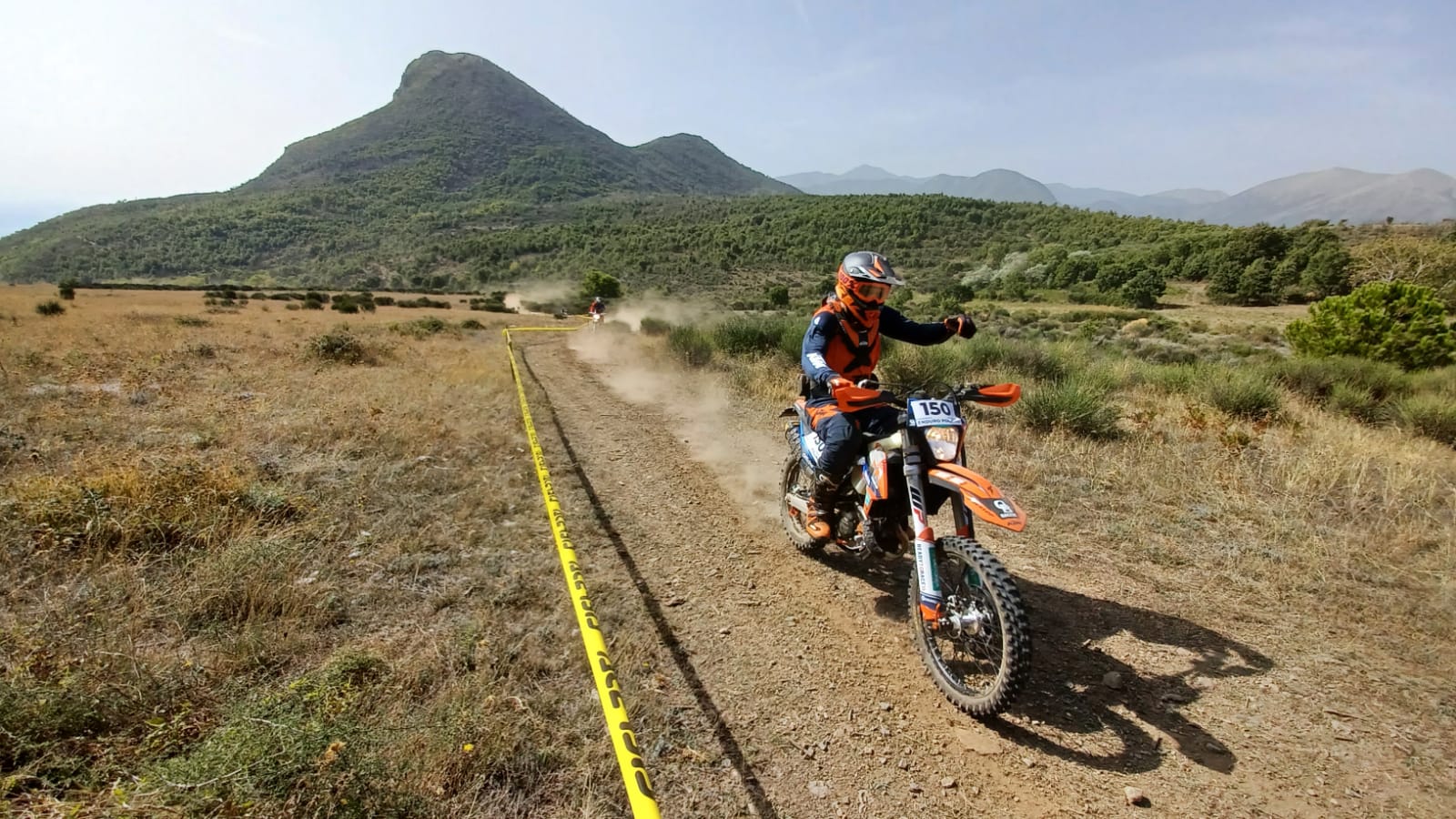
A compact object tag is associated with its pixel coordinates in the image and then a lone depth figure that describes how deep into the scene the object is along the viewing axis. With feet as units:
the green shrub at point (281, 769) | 7.18
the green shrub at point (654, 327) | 66.37
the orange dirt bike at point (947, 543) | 9.93
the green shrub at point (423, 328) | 70.85
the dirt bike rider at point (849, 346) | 13.58
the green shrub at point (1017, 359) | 37.83
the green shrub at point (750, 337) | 47.03
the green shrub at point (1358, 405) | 30.09
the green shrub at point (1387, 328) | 39.73
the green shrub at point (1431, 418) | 26.08
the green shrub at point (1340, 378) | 32.96
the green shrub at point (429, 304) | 130.78
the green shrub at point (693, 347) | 47.65
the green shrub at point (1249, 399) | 27.96
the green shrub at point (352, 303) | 112.06
